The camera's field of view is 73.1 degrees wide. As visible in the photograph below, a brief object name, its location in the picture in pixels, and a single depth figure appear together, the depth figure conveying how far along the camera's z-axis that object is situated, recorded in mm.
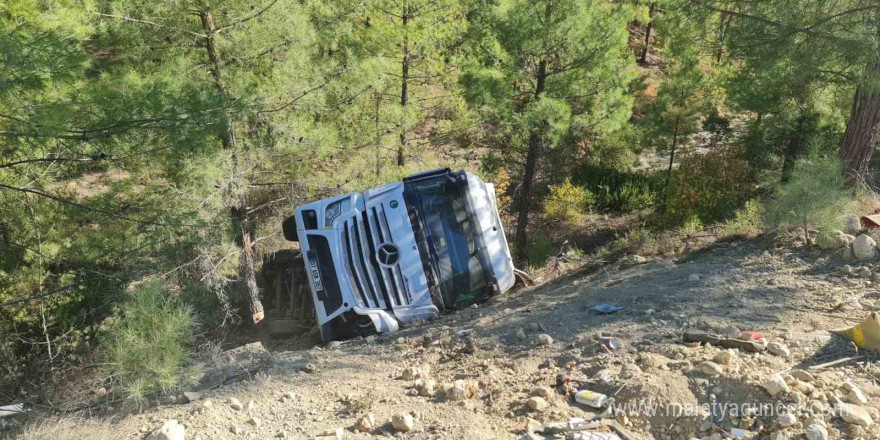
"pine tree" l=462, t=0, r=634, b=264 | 10898
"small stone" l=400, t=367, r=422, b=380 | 4906
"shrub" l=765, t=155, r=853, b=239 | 6625
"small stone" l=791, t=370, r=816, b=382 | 3996
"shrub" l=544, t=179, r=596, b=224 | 16594
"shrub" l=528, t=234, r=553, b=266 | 12984
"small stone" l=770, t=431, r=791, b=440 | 3516
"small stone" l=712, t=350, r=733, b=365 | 4211
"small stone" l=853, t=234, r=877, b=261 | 6234
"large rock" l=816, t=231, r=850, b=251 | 6586
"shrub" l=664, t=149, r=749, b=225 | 14047
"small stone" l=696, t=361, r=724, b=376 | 4098
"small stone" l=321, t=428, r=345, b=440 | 3883
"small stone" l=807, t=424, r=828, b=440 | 3453
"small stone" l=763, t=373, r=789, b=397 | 3803
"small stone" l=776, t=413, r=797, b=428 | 3595
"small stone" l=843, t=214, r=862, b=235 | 6819
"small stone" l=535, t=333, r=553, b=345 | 5266
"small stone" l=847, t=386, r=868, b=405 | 3734
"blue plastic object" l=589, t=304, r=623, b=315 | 6020
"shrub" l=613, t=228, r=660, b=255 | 8885
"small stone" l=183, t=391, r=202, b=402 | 4735
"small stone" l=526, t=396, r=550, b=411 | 4023
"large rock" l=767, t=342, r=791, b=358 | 4398
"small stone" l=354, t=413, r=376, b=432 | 3980
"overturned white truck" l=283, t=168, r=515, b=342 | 7821
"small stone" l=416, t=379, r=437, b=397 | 4461
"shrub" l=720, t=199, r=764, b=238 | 8078
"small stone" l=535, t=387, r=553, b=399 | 4176
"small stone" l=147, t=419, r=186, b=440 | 3890
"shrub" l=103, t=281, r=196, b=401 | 4676
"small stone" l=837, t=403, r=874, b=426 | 3543
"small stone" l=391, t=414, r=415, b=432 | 3918
